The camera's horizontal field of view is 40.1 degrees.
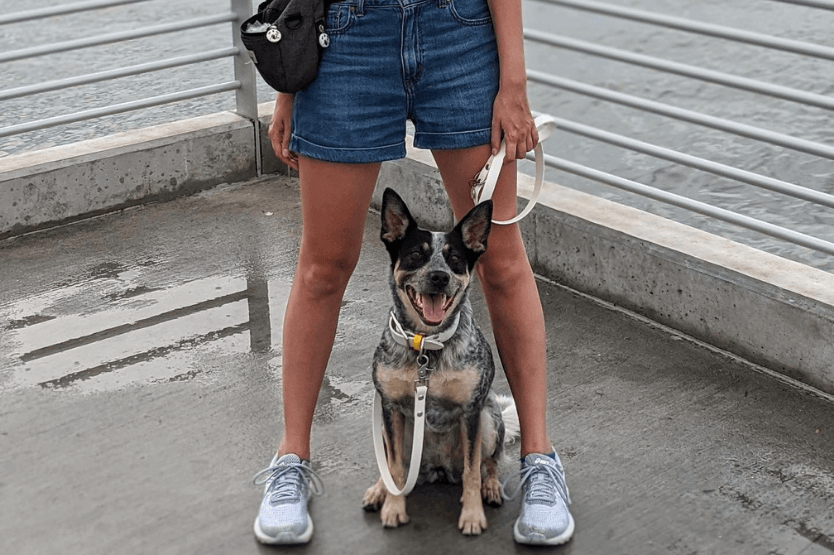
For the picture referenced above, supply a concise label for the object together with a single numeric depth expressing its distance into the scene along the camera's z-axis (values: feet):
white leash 10.92
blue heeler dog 10.77
